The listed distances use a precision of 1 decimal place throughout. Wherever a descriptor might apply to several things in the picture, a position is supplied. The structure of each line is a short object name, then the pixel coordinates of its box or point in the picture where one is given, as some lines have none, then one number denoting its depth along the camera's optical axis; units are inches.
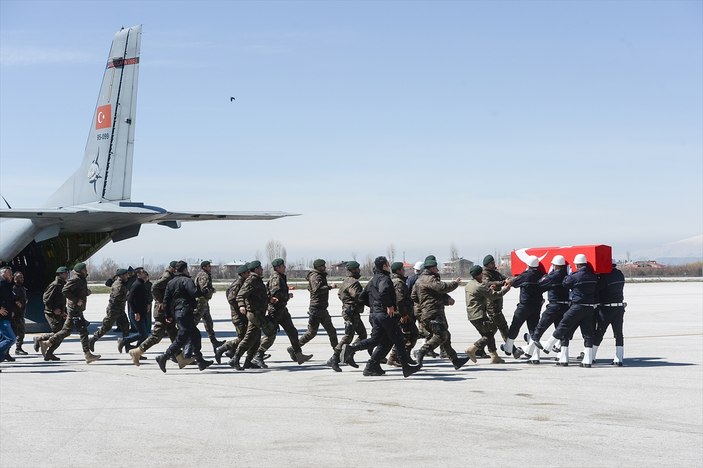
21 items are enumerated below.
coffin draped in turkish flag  599.8
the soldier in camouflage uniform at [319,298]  611.5
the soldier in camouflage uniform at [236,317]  595.5
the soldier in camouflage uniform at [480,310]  598.9
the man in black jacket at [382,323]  531.2
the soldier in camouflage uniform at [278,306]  593.0
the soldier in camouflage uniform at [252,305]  574.2
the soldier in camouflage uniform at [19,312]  664.2
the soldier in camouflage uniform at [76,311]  649.6
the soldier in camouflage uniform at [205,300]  686.5
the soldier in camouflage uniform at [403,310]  564.1
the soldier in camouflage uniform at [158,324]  600.7
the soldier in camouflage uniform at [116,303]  697.0
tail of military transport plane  893.2
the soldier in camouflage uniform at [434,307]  550.0
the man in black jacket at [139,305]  675.4
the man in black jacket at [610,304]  595.2
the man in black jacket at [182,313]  573.0
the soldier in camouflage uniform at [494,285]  622.8
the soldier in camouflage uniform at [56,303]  695.1
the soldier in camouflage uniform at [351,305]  578.6
